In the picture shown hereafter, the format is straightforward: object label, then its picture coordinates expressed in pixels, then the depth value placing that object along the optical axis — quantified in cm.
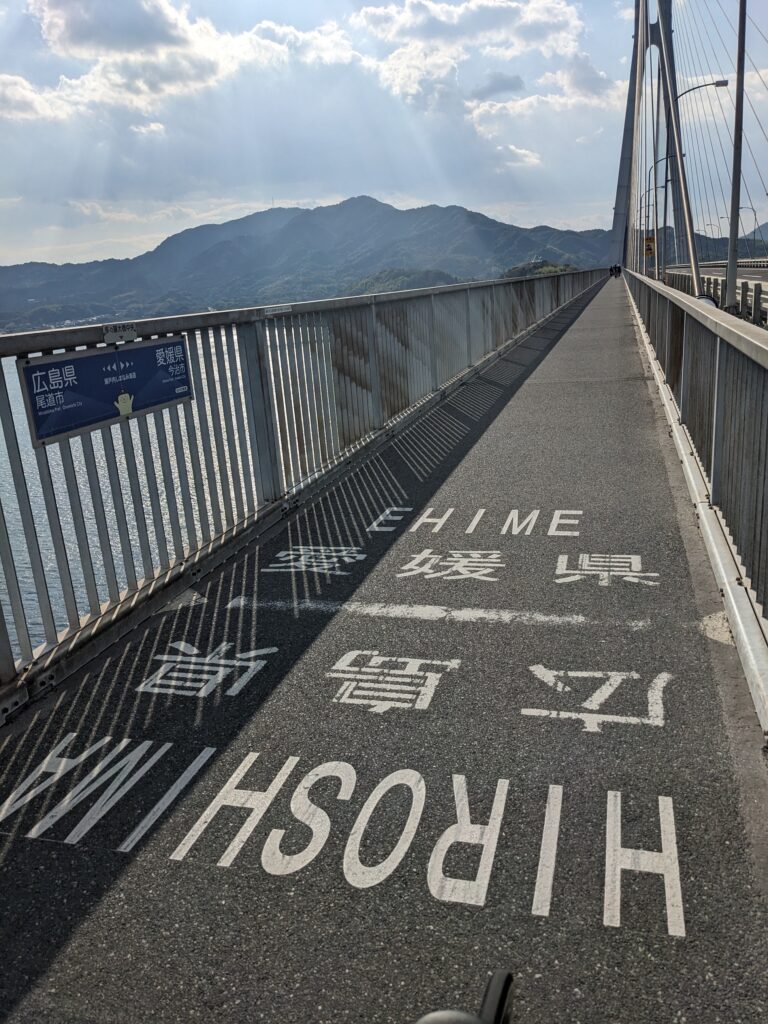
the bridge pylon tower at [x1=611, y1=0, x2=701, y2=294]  3609
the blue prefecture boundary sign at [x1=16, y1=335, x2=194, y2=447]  405
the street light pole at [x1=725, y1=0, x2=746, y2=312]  2311
